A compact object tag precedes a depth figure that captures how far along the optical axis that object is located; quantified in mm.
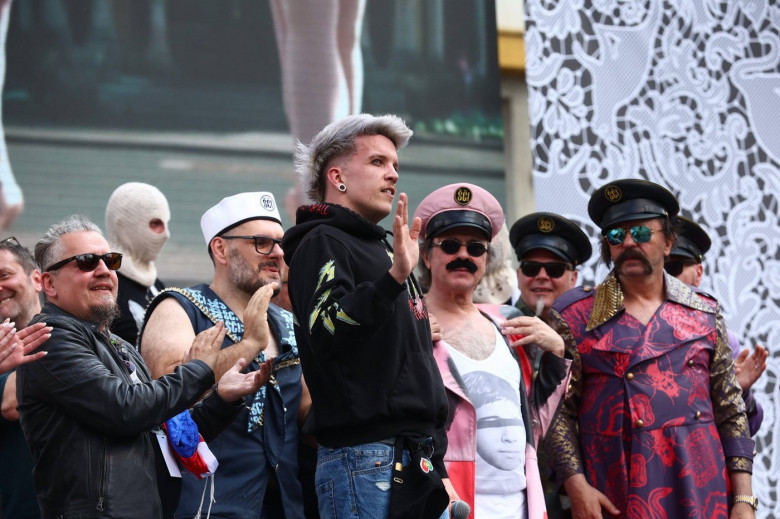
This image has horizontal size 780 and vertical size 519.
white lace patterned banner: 15258
